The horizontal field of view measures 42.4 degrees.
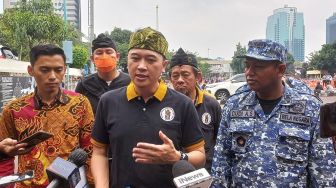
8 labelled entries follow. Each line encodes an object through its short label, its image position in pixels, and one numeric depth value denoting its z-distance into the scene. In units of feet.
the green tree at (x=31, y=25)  90.07
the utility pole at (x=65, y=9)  74.48
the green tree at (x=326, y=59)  168.35
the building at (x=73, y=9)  302.37
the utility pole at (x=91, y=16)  62.85
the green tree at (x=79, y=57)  132.57
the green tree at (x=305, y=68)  157.62
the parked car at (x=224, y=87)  75.10
